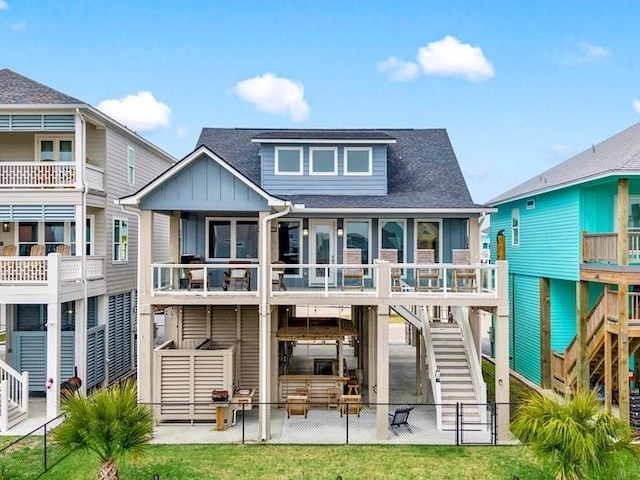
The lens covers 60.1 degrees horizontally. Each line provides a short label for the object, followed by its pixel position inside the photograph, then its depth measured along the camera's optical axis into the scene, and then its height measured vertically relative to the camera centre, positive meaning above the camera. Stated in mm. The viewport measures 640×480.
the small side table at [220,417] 14086 -4299
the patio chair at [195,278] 15289 -820
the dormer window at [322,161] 18328 +2890
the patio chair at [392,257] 16259 -282
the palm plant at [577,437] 9078 -3172
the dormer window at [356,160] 18312 +2912
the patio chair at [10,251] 16641 -44
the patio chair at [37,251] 16797 -49
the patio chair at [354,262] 15750 -427
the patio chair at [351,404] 14969 -4240
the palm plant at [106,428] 9508 -3109
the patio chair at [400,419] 13680 -4301
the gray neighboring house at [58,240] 15164 +303
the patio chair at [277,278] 15620 -850
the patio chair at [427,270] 15619 -687
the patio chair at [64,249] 16828 +8
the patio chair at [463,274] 14867 -727
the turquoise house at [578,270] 14281 -687
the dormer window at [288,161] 18359 +2901
